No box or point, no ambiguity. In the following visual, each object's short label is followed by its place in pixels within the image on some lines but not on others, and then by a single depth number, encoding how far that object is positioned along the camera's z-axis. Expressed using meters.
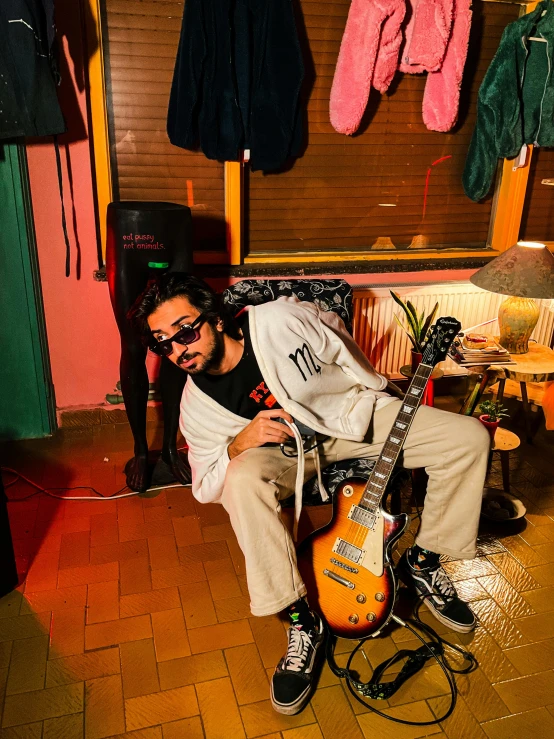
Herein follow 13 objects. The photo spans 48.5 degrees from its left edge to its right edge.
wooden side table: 2.62
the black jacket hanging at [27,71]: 2.39
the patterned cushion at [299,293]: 2.31
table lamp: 2.47
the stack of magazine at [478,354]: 2.68
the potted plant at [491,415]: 2.48
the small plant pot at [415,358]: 2.73
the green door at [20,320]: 2.75
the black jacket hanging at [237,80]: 2.73
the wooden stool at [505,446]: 2.59
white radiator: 3.40
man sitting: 1.79
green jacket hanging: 3.12
